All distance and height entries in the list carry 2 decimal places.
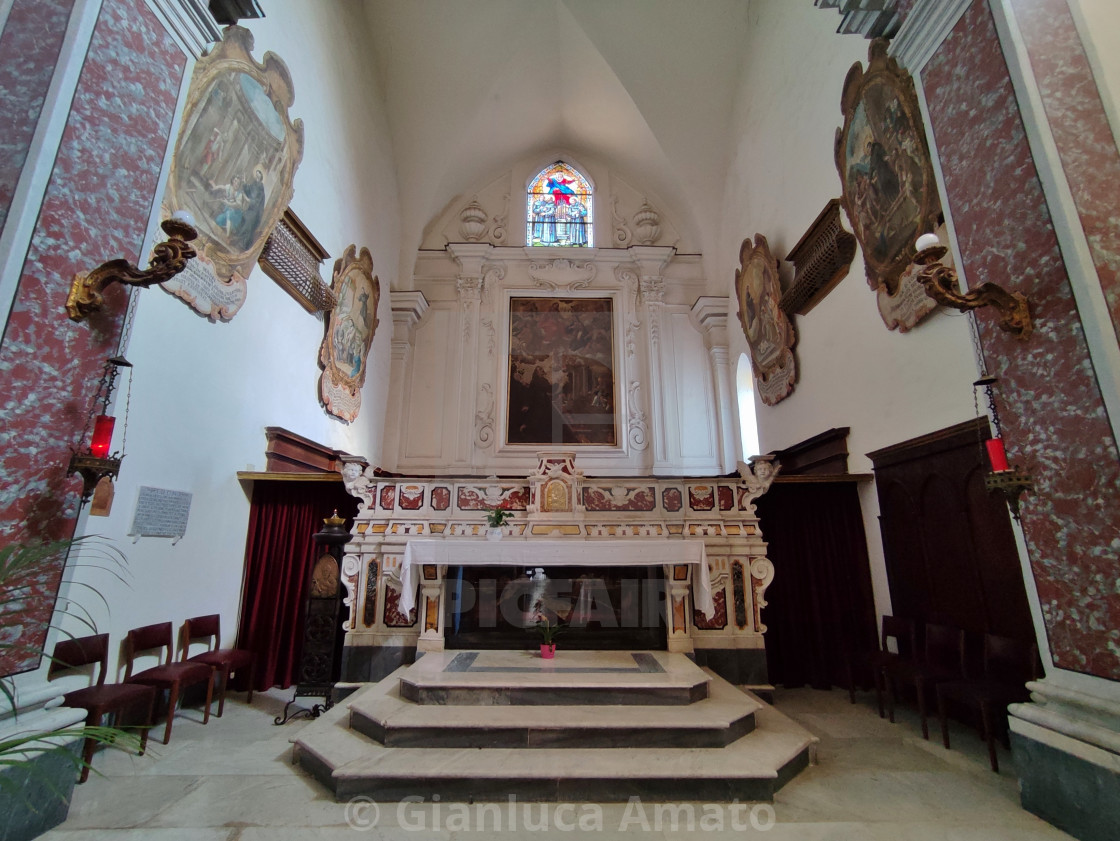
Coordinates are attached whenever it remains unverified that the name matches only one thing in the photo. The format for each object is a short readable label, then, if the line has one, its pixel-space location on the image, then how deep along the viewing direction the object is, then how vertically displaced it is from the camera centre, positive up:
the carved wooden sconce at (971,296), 2.74 +1.30
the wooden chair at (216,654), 4.54 -0.78
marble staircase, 3.03 -1.13
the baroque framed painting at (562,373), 9.94 +3.44
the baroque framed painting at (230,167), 4.61 +3.64
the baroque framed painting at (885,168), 4.37 +3.38
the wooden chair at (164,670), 3.87 -0.78
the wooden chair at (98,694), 3.24 -0.81
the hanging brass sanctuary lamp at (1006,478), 2.68 +0.38
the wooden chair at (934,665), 3.90 -0.80
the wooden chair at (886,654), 4.44 -0.80
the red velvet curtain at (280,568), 5.50 -0.06
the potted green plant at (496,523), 5.20 +0.35
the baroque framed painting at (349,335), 7.44 +3.25
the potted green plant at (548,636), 4.84 -0.68
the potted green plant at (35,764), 2.35 -0.89
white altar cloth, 4.96 +0.06
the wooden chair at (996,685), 3.28 -0.80
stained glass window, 11.24 +7.21
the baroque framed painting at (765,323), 7.20 +3.29
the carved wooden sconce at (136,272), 2.73 +1.46
